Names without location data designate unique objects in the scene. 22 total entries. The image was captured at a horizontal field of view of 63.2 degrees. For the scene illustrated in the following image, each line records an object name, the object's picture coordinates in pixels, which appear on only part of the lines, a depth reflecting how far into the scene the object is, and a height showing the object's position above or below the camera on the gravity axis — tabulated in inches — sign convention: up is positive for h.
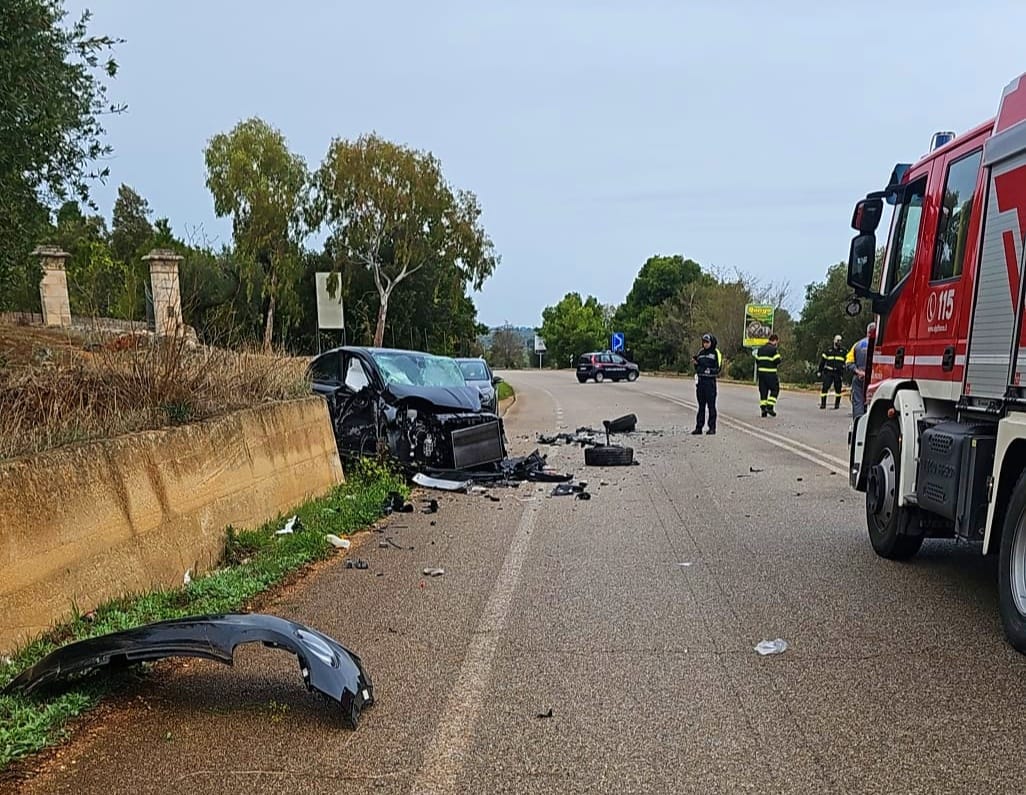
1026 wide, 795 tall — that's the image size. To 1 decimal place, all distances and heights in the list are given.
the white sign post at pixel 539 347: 3634.4 -166.1
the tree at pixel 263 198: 1611.7 +216.2
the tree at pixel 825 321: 1475.1 -22.0
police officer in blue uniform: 625.1 -51.3
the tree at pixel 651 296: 2741.1 +45.2
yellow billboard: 1807.3 -28.6
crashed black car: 406.9 -53.9
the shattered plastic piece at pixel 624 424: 671.8 -92.8
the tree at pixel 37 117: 420.8 +104.6
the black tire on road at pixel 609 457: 481.4 -85.7
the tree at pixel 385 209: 1631.4 +197.5
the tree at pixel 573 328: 3794.3 -95.2
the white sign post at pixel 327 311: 923.4 -2.5
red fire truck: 184.2 -11.7
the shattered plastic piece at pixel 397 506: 344.9 -81.7
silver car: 712.8 -63.7
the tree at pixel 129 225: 2340.1 +266.5
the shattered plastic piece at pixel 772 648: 176.2 -72.1
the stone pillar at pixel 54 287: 893.2 +23.4
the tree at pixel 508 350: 4160.9 -207.3
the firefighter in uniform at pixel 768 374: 739.4 -59.8
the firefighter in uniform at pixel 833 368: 820.7 -58.8
